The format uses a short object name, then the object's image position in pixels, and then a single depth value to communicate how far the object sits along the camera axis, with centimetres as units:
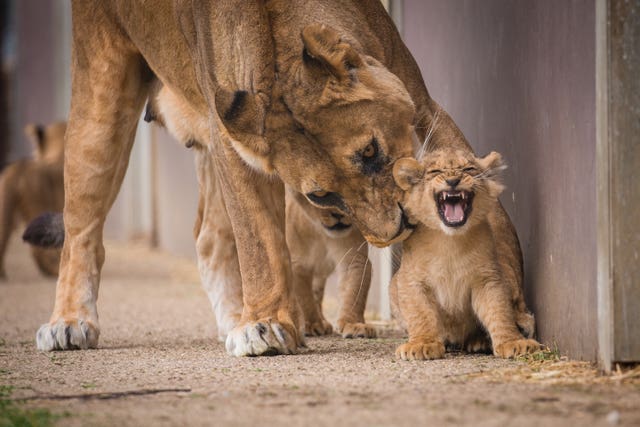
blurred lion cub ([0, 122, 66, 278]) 1670
